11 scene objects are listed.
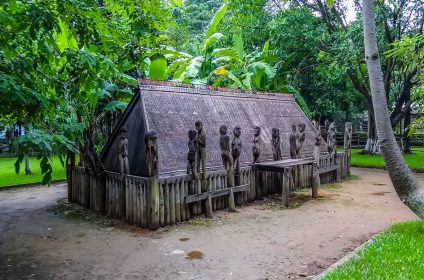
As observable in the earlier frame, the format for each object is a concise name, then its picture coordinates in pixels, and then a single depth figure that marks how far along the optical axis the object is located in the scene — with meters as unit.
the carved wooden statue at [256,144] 9.51
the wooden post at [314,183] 9.89
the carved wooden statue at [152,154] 7.09
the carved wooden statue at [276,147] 10.36
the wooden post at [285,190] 8.94
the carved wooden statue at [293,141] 10.85
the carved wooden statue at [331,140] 11.99
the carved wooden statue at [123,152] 7.95
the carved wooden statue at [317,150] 10.66
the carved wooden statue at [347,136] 12.81
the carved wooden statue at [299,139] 11.02
